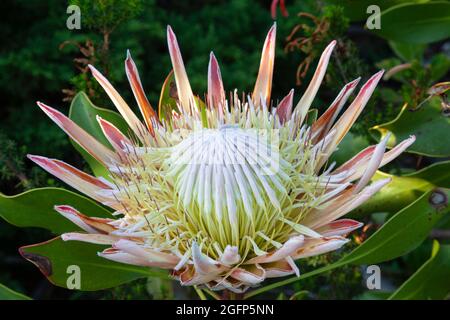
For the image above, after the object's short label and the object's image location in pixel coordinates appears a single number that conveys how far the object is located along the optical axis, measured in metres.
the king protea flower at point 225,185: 0.37
